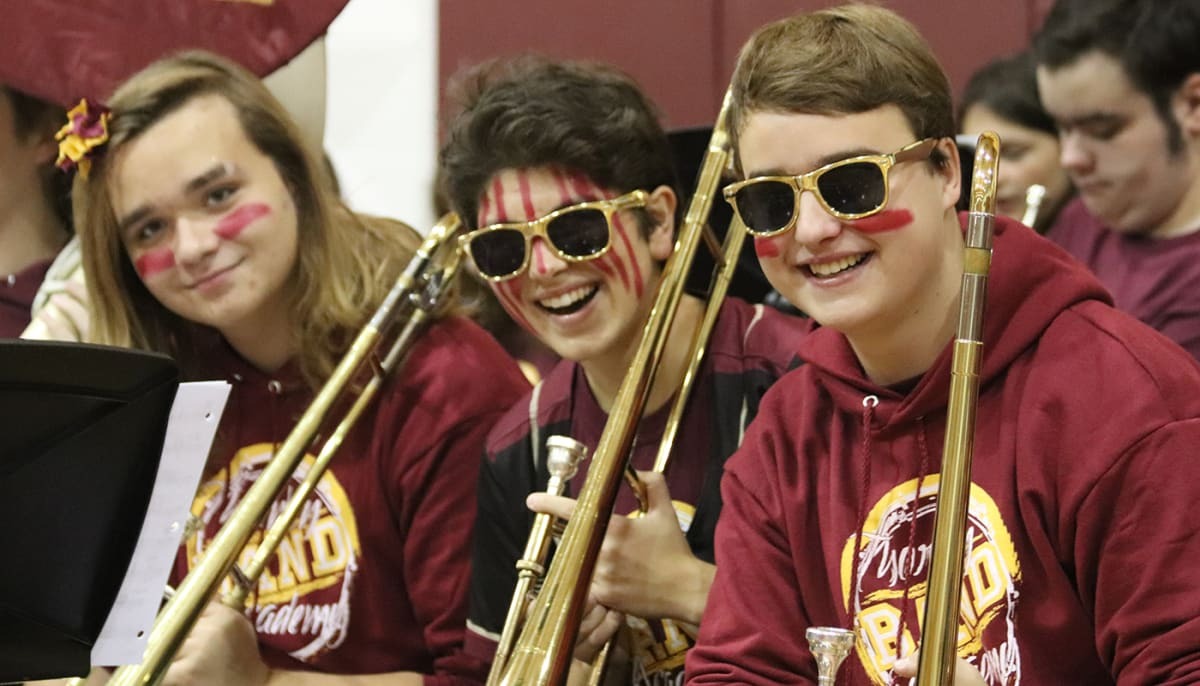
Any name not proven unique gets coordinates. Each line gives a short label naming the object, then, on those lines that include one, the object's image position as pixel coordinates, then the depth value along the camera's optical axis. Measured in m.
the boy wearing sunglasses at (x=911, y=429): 2.95
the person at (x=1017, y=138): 6.62
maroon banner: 5.55
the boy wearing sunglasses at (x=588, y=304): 4.22
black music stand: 3.00
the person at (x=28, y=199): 5.95
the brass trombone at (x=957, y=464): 2.61
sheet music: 3.32
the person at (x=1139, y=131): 5.68
